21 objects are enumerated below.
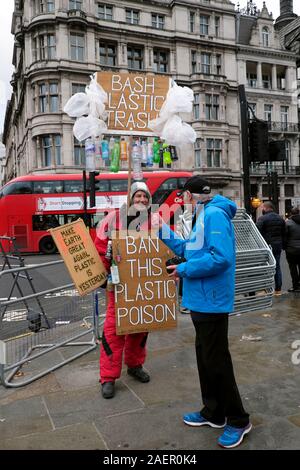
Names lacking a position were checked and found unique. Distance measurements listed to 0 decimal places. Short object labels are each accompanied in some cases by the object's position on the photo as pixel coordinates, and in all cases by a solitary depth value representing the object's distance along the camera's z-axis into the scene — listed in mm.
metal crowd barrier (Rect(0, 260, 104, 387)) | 4016
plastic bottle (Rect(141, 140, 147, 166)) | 4541
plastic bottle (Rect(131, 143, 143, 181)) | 4230
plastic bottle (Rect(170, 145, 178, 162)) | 4653
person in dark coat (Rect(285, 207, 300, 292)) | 7977
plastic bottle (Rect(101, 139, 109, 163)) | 4500
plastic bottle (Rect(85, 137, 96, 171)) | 4465
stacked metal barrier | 5812
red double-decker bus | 20438
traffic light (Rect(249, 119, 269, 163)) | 7102
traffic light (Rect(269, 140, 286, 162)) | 7250
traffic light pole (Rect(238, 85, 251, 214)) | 7065
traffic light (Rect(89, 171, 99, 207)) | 9072
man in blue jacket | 2670
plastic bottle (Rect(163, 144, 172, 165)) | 4600
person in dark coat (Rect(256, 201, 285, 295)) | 7934
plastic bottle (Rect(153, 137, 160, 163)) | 4621
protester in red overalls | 3549
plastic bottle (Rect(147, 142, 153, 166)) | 4629
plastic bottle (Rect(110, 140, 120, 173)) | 4496
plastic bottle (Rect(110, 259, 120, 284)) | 3576
